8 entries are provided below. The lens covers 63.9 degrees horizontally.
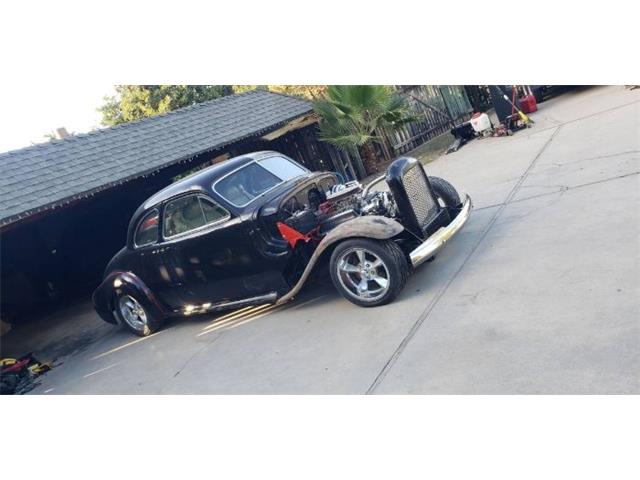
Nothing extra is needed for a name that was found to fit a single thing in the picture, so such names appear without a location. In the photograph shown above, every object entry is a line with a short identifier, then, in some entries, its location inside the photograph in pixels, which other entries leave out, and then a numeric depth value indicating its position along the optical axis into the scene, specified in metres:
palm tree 11.75
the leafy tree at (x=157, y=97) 27.20
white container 11.55
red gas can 12.17
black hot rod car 5.01
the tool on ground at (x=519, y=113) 10.91
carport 9.62
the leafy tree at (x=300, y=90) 24.00
